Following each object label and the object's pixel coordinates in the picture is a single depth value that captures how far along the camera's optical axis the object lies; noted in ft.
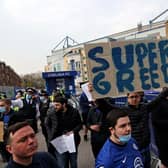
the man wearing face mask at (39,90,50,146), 16.44
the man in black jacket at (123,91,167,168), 7.82
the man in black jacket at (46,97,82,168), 9.51
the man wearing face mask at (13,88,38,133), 11.20
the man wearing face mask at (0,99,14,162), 10.89
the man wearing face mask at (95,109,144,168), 5.14
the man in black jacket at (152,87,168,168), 8.60
